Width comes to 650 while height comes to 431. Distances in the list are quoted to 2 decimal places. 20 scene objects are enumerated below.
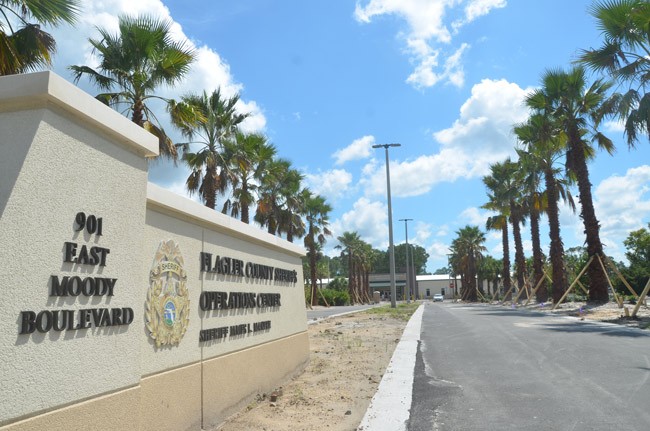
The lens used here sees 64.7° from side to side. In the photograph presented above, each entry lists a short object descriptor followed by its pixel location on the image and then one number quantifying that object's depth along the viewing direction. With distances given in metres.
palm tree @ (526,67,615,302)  24.23
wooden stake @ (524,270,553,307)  32.93
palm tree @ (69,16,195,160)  13.89
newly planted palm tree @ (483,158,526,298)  39.88
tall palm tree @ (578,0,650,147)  17.88
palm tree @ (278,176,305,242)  36.44
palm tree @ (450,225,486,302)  71.52
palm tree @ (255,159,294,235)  30.67
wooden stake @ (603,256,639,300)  22.22
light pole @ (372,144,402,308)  34.58
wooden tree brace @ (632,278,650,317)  16.78
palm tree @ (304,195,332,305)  46.55
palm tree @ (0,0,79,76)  8.32
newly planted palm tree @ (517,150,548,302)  34.28
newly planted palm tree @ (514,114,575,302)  27.61
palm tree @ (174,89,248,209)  21.56
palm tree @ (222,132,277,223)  24.05
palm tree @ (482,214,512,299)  46.62
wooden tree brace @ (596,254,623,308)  21.76
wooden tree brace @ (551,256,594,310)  26.40
